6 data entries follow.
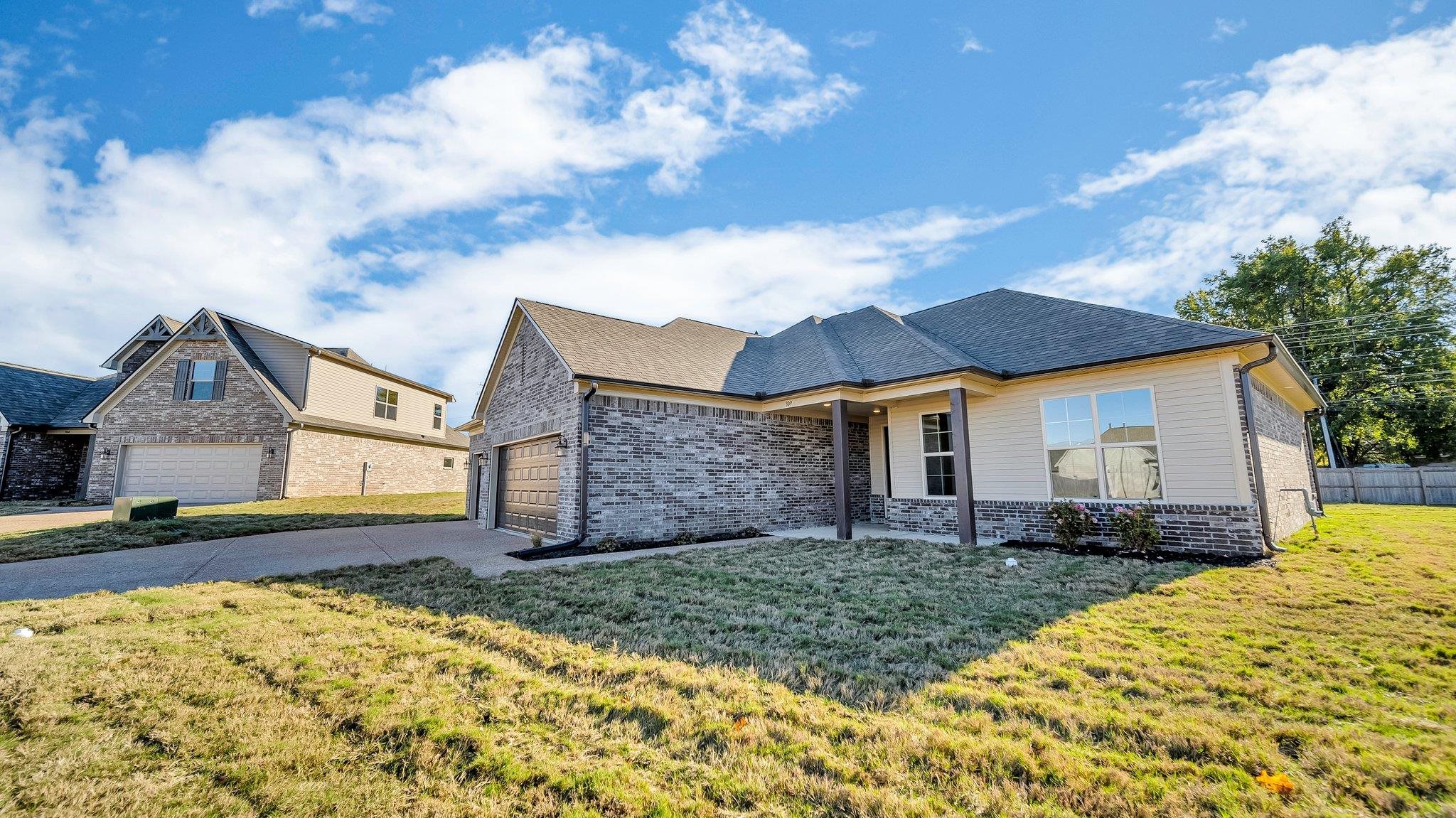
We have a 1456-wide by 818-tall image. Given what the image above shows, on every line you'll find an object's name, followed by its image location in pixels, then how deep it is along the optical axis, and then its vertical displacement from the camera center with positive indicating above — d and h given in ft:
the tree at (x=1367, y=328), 83.82 +23.14
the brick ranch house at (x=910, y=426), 27.53 +3.49
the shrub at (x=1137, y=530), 27.04 -2.55
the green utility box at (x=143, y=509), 39.96 -1.46
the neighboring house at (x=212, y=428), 62.03 +7.18
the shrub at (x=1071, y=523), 28.81 -2.31
